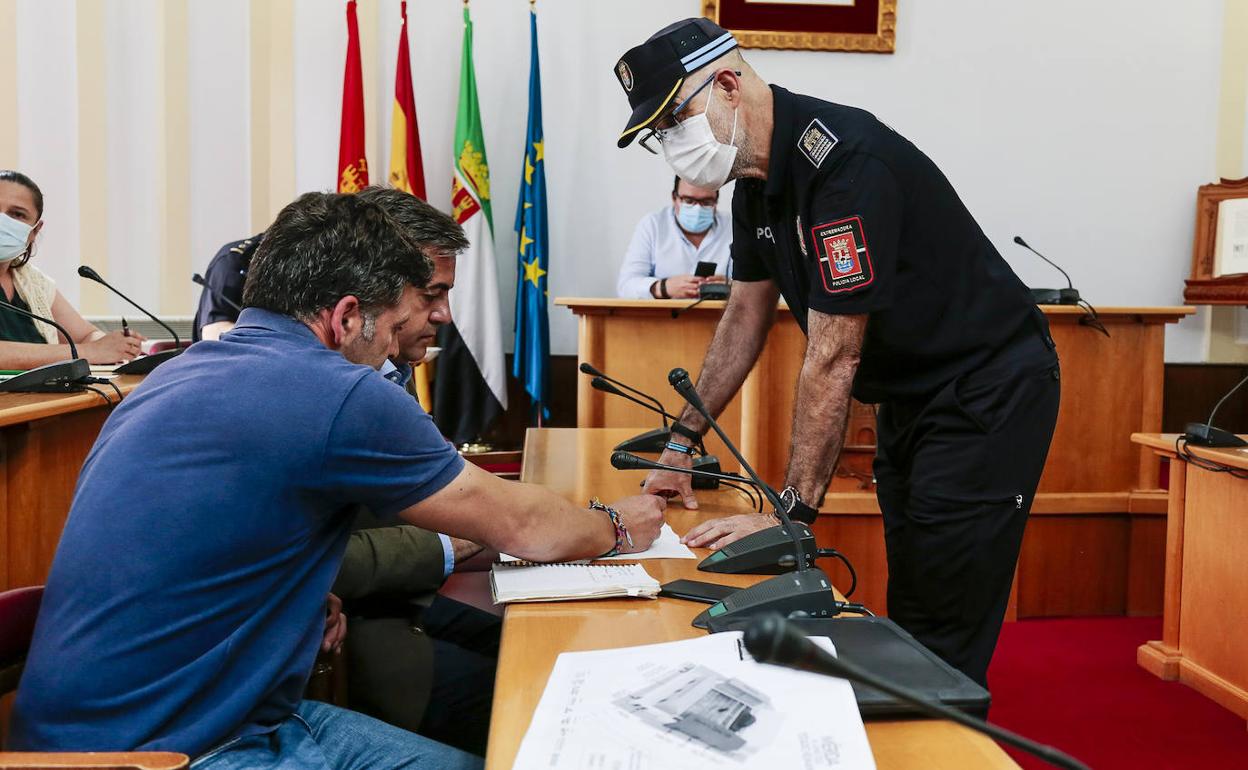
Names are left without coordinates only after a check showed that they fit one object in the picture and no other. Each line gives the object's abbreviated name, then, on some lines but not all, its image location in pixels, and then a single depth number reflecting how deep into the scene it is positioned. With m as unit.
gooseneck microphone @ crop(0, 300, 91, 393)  2.12
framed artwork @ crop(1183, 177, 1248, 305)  4.62
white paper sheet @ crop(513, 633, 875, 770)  0.74
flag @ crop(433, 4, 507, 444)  4.44
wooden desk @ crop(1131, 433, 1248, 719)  2.51
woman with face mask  2.83
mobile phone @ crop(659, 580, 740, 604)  1.18
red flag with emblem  4.38
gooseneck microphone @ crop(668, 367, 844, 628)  1.06
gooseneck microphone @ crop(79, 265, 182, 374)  2.64
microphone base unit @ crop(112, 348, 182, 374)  2.64
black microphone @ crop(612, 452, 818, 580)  1.29
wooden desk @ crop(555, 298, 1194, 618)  3.17
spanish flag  4.41
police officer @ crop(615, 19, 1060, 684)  1.53
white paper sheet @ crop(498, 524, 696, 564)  1.38
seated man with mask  4.09
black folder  0.84
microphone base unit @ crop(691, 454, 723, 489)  1.82
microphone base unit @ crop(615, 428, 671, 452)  2.08
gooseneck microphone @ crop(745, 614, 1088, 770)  0.53
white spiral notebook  1.18
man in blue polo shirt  1.02
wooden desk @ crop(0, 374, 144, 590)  1.93
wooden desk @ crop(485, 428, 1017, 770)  0.79
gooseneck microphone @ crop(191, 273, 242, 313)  2.97
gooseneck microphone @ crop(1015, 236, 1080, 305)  3.27
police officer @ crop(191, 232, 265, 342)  3.04
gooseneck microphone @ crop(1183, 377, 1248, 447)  2.63
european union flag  4.46
